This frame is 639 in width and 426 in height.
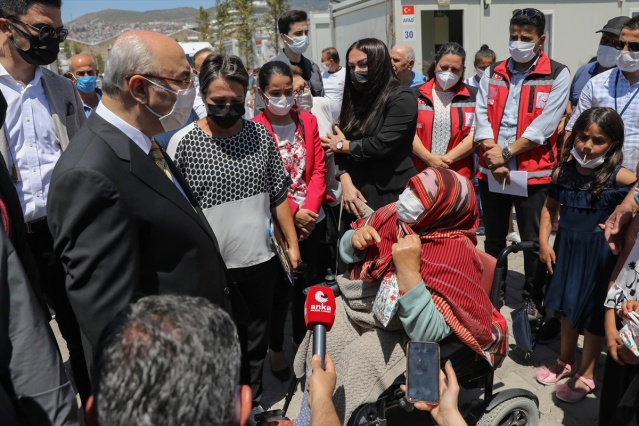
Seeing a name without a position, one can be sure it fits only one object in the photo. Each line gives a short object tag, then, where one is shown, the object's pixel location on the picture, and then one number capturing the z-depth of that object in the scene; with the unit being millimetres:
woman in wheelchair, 2387
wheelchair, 2436
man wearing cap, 4918
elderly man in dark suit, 1671
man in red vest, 3840
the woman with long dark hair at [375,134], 3631
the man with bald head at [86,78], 4939
